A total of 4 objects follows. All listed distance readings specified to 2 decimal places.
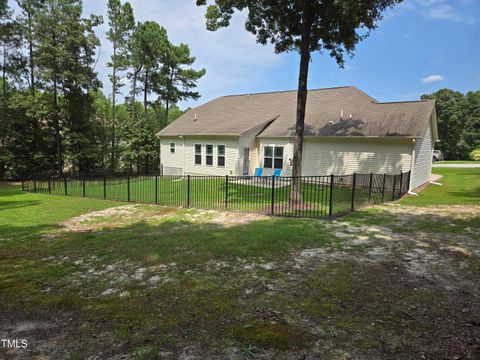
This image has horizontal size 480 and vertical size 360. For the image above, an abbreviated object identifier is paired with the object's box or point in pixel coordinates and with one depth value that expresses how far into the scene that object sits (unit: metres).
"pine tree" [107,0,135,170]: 26.23
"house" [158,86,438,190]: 14.77
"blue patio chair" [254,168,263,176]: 18.78
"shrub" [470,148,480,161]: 25.83
